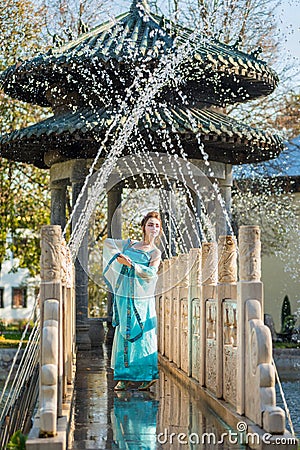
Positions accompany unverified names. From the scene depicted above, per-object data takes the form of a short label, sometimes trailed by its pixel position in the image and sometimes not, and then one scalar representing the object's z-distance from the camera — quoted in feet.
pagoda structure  59.56
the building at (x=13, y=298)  201.06
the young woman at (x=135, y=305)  37.25
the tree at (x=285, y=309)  106.61
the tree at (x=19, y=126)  106.28
